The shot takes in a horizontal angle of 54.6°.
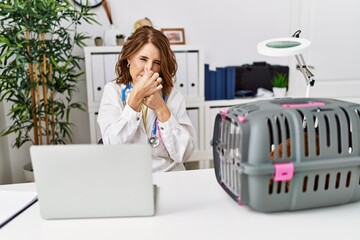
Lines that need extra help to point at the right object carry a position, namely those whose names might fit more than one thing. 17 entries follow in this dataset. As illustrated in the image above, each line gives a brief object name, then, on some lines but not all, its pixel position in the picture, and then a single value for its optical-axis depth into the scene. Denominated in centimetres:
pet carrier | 76
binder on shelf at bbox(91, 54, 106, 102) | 218
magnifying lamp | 94
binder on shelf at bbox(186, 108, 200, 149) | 234
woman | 134
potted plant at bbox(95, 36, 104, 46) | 229
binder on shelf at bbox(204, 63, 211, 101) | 241
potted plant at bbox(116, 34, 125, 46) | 228
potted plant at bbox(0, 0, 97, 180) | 186
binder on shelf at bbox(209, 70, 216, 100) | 243
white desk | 75
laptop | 77
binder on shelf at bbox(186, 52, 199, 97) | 226
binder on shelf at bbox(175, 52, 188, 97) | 224
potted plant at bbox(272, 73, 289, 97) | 250
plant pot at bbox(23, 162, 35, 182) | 214
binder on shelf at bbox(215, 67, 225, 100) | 244
